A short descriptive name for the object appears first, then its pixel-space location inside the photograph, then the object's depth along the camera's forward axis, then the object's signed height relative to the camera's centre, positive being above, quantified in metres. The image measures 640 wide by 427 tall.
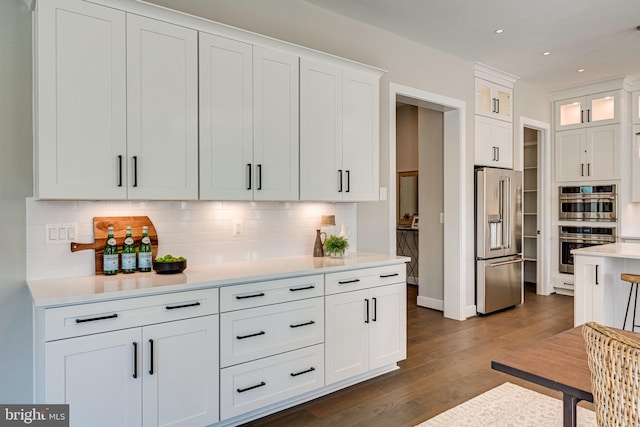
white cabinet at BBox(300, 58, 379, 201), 3.12 +0.62
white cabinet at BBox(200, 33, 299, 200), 2.64 +0.61
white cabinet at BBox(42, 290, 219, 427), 1.95 -0.76
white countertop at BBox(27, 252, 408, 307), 2.01 -0.38
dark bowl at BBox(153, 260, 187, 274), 2.53 -0.33
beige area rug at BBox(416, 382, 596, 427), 2.61 -1.31
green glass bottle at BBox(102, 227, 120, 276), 2.51 -0.26
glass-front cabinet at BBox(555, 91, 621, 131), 5.91 +1.48
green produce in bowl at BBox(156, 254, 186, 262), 2.56 -0.29
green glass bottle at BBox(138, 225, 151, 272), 2.63 -0.26
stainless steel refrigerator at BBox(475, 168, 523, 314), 5.09 -0.34
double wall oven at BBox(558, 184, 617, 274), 5.90 -0.07
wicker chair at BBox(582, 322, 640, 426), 0.99 -0.41
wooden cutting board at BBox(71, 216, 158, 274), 2.55 -0.12
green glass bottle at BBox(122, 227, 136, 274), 2.57 -0.26
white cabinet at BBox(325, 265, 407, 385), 2.95 -0.87
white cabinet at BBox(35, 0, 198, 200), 2.14 +0.59
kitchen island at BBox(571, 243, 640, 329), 3.87 -0.70
